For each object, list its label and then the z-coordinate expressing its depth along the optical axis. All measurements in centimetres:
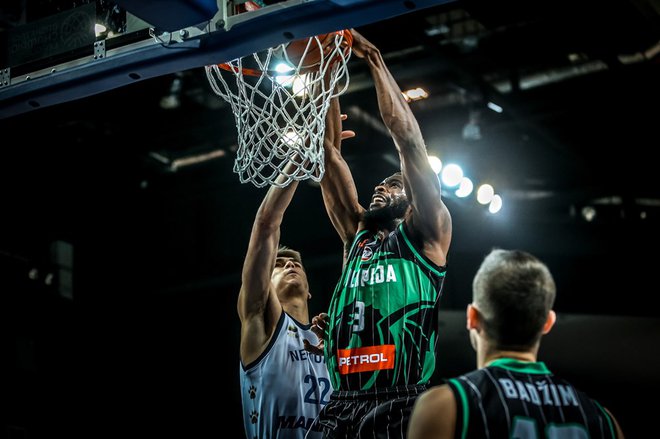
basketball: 387
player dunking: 369
